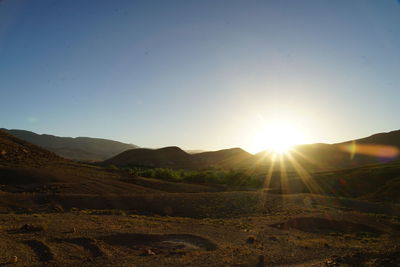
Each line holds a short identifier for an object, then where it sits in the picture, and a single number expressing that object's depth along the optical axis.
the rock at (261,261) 9.85
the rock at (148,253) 10.37
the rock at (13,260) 8.41
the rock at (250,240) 13.34
